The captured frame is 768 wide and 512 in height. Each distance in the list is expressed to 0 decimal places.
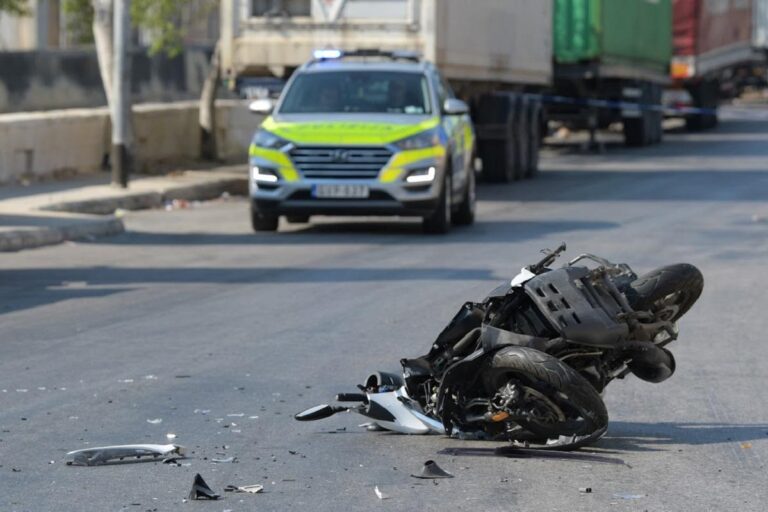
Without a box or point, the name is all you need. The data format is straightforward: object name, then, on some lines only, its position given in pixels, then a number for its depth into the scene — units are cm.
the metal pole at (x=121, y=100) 4228
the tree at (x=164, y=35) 4609
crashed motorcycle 1313
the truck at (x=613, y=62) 6350
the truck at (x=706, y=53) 8269
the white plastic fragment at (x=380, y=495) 1198
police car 3362
